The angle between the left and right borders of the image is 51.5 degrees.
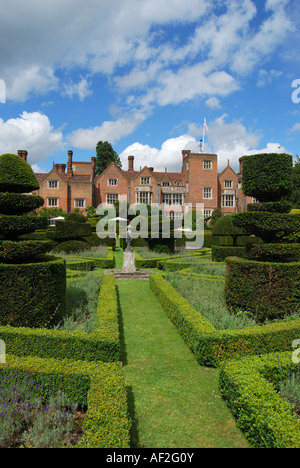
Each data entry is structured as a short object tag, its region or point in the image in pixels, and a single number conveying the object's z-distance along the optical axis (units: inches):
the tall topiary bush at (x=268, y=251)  266.2
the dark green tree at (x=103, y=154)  2109.9
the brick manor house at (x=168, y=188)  1631.4
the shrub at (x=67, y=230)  701.3
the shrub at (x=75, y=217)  972.0
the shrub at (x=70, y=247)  689.1
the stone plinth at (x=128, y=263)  540.4
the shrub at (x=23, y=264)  231.9
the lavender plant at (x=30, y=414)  116.0
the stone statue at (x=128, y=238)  532.4
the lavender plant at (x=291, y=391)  149.4
